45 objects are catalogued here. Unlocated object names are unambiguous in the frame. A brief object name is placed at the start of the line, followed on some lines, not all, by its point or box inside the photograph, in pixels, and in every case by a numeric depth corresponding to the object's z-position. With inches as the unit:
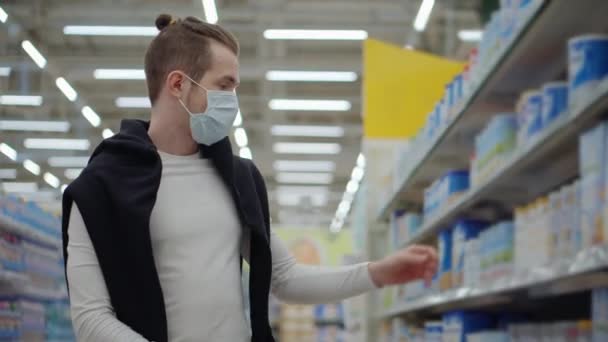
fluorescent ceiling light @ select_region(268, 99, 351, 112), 564.7
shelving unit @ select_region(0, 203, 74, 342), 149.8
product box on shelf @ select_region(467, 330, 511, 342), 136.5
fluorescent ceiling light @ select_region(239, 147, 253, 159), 681.5
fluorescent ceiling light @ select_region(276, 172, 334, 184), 804.6
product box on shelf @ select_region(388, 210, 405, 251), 232.8
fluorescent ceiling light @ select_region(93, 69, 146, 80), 505.7
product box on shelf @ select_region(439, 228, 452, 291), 173.0
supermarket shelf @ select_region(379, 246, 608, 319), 85.8
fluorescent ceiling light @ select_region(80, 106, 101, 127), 474.6
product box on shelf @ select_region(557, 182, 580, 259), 98.0
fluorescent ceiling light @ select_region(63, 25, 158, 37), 433.7
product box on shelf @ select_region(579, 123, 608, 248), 89.2
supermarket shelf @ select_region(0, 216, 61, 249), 145.0
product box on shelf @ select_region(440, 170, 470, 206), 166.1
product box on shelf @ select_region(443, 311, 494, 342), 153.3
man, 68.3
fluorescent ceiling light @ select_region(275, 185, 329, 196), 862.5
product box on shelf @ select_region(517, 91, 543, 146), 112.7
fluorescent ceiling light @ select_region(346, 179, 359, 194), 812.6
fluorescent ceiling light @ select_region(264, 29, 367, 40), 424.7
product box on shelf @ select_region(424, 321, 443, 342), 173.3
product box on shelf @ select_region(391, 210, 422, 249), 215.9
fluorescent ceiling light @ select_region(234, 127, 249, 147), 622.8
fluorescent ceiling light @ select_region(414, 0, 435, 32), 397.5
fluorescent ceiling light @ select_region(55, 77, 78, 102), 474.5
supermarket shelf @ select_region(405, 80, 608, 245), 91.4
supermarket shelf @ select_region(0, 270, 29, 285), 141.1
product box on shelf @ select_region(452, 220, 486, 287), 160.7
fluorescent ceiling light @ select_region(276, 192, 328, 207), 893.4
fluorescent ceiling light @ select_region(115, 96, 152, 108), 585.8
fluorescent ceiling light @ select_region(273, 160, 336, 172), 751.1
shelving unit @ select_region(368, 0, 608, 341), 97.2
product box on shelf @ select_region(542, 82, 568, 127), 106.5
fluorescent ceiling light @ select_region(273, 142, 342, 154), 698.8
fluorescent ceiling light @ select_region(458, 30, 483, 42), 434.1
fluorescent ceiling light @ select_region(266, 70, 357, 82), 521.3
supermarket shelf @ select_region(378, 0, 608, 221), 107.1
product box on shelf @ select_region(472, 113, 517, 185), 130.1
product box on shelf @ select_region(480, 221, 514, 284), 130.0
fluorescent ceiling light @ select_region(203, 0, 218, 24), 384.8
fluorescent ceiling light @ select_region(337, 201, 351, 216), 939.5
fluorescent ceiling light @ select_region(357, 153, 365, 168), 727.0
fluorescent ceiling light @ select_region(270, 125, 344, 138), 645.3
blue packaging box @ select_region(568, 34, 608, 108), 92.8
